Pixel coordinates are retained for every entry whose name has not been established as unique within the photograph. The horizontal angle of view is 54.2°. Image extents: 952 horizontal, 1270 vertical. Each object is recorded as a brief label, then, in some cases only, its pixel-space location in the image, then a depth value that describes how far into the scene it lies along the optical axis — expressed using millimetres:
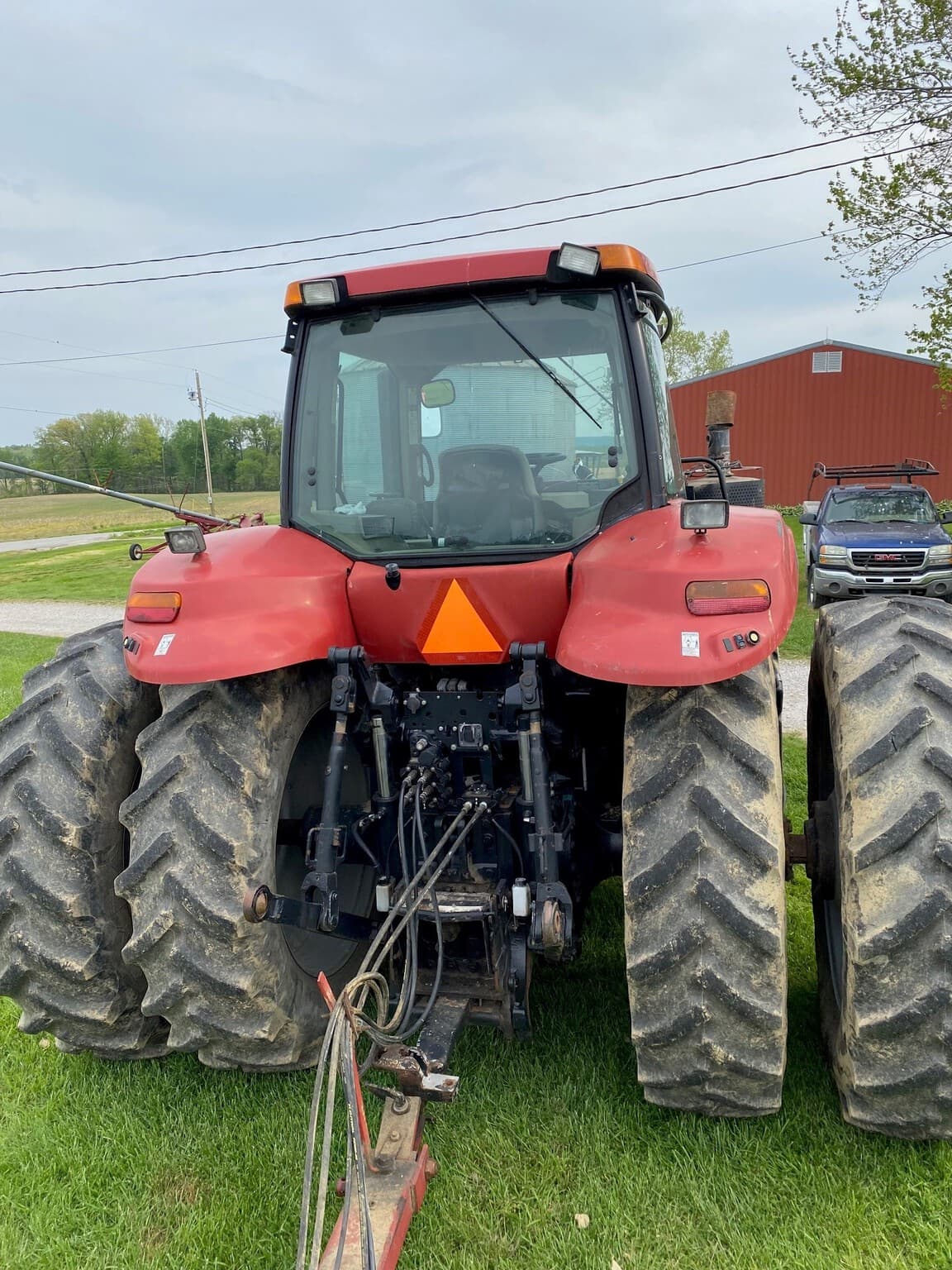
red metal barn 26359
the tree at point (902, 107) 15172
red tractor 2232
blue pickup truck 11312
